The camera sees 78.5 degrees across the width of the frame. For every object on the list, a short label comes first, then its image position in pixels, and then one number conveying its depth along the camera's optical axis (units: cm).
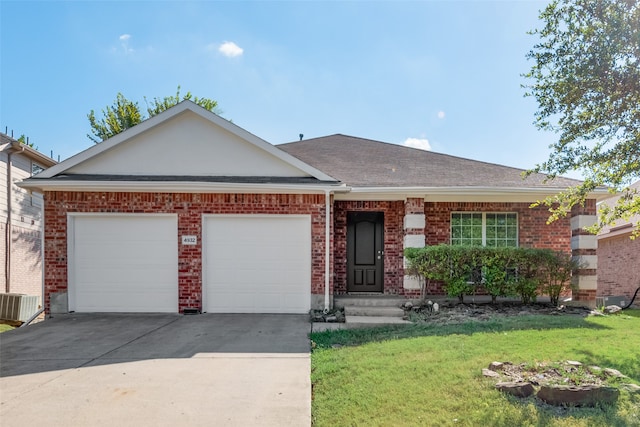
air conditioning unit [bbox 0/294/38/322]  983
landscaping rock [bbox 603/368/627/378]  438
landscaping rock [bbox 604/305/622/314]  891
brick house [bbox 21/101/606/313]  902
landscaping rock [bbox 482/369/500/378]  437
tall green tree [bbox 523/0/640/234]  564
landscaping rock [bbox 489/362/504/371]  459
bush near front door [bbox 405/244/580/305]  884
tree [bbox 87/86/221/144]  2308
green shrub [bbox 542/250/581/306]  896
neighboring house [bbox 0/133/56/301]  1396
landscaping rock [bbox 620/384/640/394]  398
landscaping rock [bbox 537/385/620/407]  372
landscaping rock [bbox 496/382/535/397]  391
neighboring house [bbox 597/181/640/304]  1321
